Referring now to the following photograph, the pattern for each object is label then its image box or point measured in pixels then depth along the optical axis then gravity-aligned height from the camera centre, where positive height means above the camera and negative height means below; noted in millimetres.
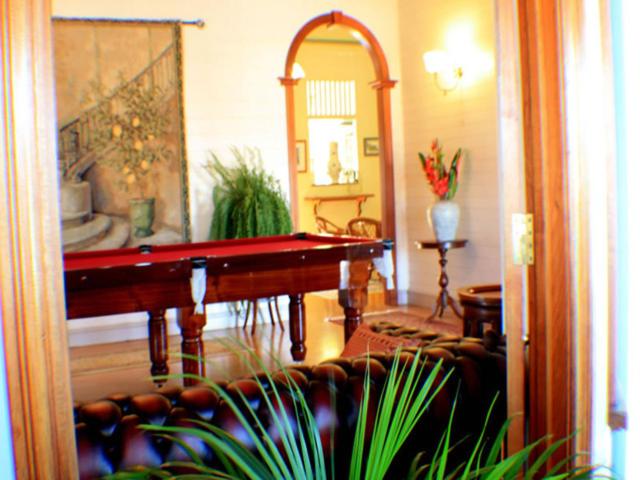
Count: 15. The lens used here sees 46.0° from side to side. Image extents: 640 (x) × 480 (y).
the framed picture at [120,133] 6207 +748
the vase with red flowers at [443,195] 6512 +129
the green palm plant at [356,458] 1248 -422
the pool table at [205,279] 4039 -343
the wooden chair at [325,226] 9845 -163
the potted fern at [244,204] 6262 +113
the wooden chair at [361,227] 8703 -172
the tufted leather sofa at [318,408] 1604 -441
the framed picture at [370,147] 11156 +971
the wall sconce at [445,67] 6711 +1278
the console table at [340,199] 10633 +215
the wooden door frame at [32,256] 1162 -47
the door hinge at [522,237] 1703 -70
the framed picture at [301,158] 10797 +821
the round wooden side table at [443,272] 6602 -550
